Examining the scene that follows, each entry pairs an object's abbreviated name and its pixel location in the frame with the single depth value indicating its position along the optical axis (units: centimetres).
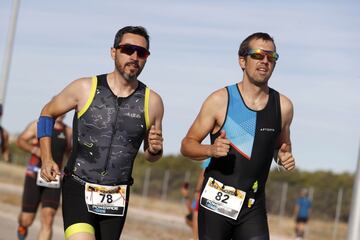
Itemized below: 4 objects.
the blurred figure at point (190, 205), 1213
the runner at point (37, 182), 1270
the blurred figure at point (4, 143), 1430
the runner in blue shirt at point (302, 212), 2828
